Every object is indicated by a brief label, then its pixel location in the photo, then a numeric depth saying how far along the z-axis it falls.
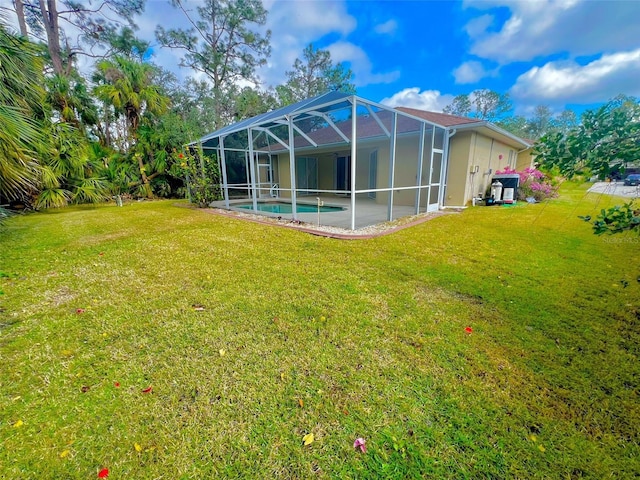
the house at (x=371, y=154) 7.07
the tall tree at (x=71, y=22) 14.41
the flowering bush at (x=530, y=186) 11.26
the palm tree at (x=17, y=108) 3.79
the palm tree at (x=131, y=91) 11.25
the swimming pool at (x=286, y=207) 10.23
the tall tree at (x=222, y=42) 19.22
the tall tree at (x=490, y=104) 38.66
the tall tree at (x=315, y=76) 23.78
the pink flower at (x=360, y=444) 1.47
